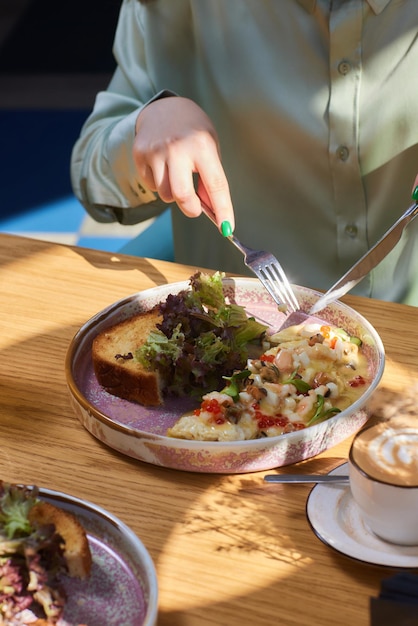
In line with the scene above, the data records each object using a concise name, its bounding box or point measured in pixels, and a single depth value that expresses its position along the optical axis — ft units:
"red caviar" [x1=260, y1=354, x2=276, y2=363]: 4.58
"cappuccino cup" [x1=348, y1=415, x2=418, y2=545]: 3.24
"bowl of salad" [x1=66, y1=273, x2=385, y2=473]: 3.92
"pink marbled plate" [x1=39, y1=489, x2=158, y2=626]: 3.18
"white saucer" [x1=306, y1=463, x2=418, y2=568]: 3.31
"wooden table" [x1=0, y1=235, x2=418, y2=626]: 3.28
